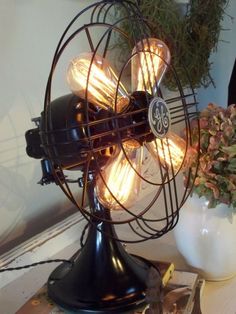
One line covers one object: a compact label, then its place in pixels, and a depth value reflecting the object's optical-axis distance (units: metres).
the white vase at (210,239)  0.70
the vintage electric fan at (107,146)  0.50
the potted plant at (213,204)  0.67
